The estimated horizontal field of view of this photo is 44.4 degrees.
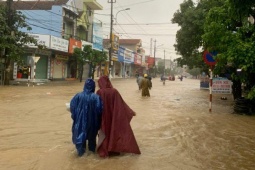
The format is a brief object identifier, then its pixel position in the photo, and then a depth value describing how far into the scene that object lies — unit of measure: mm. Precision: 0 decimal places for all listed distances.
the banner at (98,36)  42469
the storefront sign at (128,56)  58575
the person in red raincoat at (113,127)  5340
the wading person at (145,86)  18234
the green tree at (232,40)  9648
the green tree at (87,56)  32219
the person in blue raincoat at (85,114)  5266
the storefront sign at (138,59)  68525
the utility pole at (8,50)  21391
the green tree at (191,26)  17375
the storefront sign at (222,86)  21547
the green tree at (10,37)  20903
